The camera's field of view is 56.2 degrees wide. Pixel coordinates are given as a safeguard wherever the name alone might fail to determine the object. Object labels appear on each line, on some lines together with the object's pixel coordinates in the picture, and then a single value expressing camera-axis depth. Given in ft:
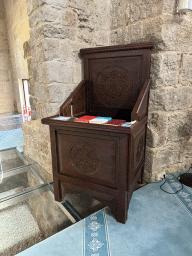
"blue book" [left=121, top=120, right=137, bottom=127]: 4.01
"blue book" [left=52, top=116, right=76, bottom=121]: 4.78
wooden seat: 4.28
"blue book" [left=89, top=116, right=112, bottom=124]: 4.25
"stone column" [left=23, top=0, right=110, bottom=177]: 5.57
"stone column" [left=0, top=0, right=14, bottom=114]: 22.24
